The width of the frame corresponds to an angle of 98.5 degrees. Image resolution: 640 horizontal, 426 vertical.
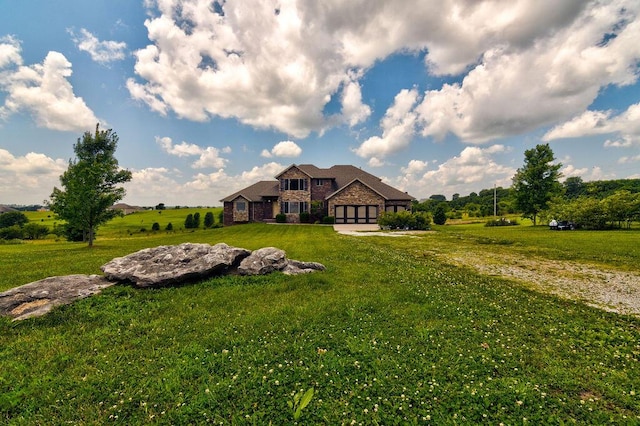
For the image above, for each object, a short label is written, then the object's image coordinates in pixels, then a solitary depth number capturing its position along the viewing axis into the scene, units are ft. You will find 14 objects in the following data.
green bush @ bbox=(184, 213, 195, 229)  163.75
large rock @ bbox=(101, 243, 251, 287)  30.22
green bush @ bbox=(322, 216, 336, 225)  139.85
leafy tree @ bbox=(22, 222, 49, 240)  161.27
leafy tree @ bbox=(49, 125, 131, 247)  71.77
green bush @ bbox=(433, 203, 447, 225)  147.95
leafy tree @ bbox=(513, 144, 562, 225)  131.54
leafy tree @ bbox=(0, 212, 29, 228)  207.01
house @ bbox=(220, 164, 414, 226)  140.77
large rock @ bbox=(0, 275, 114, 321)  23.08
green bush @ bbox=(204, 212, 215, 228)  164.96
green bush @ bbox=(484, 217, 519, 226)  145.11
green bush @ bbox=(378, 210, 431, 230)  115.34
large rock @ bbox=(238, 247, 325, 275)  34.47
